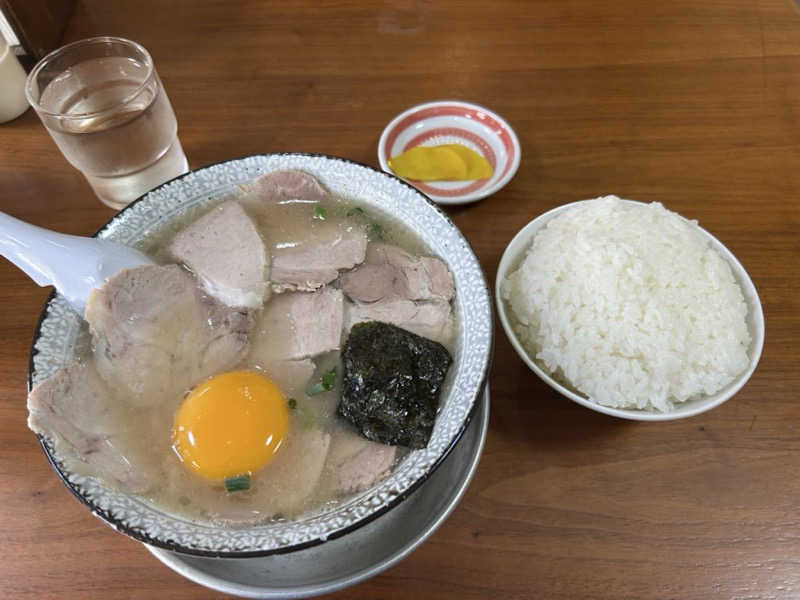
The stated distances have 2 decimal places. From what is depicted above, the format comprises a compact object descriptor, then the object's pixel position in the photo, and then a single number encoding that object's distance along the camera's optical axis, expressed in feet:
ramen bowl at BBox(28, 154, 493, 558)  0.73
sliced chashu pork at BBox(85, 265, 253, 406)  0.87
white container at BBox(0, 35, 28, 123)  1.30
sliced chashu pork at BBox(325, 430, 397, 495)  0.83
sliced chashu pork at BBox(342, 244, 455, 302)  0.96
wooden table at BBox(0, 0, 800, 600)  0.93
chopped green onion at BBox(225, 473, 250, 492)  0.86
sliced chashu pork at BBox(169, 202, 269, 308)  0.98
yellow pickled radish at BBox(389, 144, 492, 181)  1.32
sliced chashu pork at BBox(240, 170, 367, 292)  1.01
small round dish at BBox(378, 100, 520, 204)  1.32
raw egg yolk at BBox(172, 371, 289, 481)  0.87
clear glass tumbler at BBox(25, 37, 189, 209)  1.09
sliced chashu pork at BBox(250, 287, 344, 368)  0.95
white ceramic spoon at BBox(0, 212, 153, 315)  0.90
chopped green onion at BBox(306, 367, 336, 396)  0.93
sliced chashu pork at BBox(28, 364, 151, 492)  0.78
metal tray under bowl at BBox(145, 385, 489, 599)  0.88
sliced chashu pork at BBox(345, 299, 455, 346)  0.94
